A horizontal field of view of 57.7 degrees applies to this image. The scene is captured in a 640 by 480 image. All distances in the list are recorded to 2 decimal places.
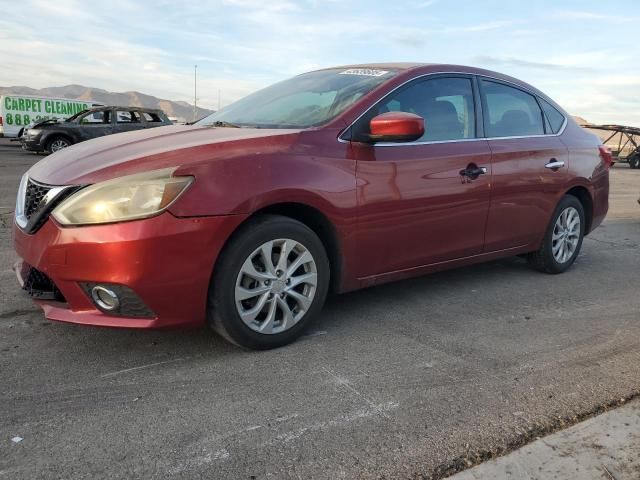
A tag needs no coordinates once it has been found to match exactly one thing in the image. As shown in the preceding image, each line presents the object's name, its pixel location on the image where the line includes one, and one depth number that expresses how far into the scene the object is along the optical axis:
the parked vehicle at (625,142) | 22.47
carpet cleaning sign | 23.00
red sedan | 2.80
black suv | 16.53
